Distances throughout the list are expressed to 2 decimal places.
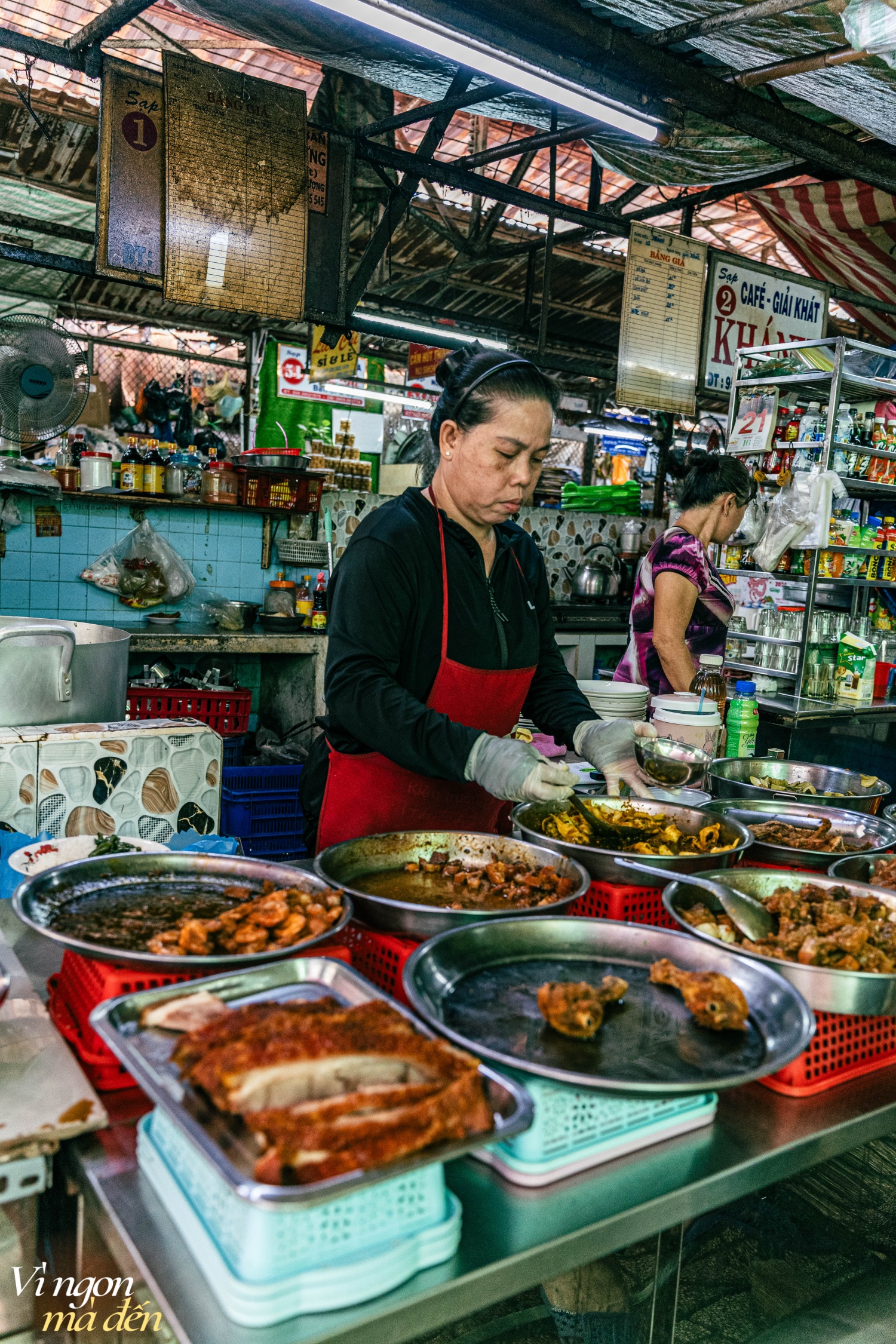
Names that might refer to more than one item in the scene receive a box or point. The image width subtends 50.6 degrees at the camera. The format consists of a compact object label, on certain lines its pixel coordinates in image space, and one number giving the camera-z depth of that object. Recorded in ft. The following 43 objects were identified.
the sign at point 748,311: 19.16
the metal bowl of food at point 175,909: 4.14
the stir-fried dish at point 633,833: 6.22
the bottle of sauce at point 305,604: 20.20
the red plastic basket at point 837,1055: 4.70
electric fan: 15.29
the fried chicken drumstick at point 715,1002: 4.17
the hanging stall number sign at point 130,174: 12.42
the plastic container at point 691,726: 9.96
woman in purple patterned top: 12.73
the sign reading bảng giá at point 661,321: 17.66
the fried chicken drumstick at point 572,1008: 4.03
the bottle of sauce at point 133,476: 18.83
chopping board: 3.73
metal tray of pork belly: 2.74
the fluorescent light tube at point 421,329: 20.11
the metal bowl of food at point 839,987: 4.41
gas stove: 23.67
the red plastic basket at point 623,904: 5.61
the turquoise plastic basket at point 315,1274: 2.98
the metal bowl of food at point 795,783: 8.04
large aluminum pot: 9.18
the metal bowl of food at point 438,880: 4.78
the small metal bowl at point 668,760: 7.72
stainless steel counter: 3.13
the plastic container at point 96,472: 17.98
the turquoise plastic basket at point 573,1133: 3.70
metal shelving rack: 17.01
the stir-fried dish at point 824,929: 4.84
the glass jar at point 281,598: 20.04
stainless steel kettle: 25.22
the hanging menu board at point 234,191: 12.65
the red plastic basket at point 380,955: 4.78
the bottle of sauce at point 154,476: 18.94
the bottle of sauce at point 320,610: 19.95
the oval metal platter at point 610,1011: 3.79
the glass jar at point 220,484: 19.44
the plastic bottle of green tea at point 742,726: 12.37
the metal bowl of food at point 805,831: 6.48
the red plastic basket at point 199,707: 16.75
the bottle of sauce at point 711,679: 11.92
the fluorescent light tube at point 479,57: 9.84
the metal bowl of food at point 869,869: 6.28
